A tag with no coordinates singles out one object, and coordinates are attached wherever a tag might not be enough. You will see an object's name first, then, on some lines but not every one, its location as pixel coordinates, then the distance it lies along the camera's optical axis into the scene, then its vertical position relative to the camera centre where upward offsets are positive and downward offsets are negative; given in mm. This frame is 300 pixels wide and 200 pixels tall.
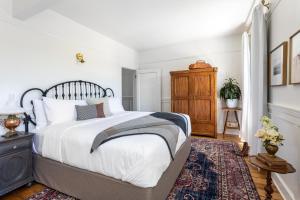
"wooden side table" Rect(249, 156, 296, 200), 1353 -639
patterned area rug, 1874 -1151
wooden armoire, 4191 +13
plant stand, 4154 -450
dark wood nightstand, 1835 -787
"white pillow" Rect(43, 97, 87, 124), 2410 -215
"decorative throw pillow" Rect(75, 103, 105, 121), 2692 -266
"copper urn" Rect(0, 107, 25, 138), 1993 -305
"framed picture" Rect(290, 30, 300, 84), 1551 +373
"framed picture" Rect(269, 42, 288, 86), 1879 +384
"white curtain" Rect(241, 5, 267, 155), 2426 +327
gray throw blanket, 1675 -398
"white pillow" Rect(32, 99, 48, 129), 2406 -260
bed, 1434 -695
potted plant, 4207 +59
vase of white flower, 1481 -390
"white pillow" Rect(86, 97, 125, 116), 3176 -179
